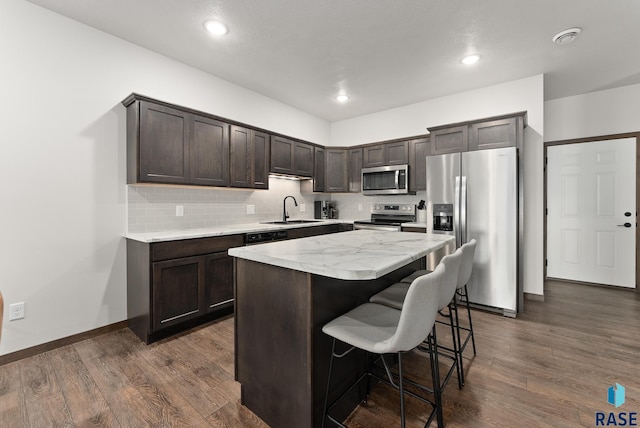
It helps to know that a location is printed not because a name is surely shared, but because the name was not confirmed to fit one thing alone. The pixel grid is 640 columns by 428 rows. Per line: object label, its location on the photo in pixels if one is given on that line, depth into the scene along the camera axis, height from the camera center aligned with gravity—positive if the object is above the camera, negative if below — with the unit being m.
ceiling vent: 2.60 +1.67
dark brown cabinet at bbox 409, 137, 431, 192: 4.19 +0.75
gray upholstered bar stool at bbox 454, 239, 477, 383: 1.98 -0.38
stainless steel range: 4.43 -0.07
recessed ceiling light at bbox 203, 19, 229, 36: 2.50 +1.67
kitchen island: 1.38 -0.55
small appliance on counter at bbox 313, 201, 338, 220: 5.19 +0.05
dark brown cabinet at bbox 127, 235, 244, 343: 2.49 -0.67
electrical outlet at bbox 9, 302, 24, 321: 2.22 -0.78
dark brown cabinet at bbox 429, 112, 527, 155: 3.24 +0.96
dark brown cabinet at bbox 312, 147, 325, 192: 4.79 +0.74
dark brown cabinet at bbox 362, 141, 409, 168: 4.40 +0.94
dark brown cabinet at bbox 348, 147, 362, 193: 4.90 +0.74
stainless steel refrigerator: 3.09 -0.04
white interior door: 3.95 +0.03
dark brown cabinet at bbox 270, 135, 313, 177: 4.02 +0.84
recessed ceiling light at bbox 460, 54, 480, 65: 3.07 +1.69
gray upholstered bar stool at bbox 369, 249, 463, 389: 1.57 -0.51
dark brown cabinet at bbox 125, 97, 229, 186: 2.65 +0.68
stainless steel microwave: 4.32 +0.52
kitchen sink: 4.31 -0.14
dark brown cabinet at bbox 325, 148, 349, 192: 5.00 +0.75
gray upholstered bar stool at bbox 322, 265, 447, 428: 1.17 -0.56
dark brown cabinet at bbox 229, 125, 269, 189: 3.42 +0.69
